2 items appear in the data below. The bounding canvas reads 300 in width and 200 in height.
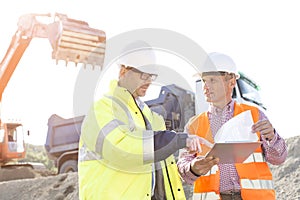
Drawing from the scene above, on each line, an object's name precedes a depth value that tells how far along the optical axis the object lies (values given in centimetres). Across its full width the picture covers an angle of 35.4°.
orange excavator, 1031
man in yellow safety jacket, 269
